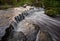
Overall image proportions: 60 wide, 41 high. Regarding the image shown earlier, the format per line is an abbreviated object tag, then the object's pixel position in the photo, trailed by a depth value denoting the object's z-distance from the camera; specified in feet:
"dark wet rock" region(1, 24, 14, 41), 7.22
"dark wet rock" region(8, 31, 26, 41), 7.28
